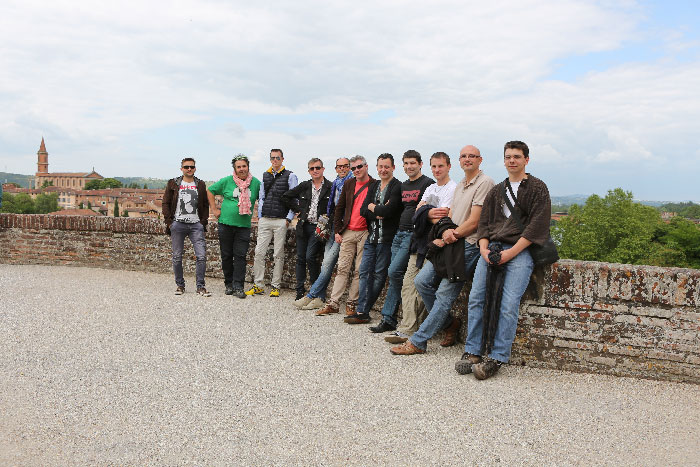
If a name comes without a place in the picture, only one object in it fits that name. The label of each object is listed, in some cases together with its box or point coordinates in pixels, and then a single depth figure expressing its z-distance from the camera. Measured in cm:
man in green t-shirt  779
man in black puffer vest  773
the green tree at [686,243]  4059
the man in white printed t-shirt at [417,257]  545
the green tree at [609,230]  3925
